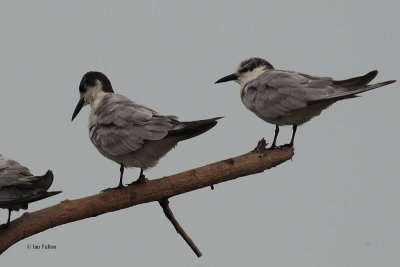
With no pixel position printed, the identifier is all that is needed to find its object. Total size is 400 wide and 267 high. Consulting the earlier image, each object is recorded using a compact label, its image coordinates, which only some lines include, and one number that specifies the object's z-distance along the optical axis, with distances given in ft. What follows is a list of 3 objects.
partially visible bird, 43.86
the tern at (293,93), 50.39
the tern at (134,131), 44.91
